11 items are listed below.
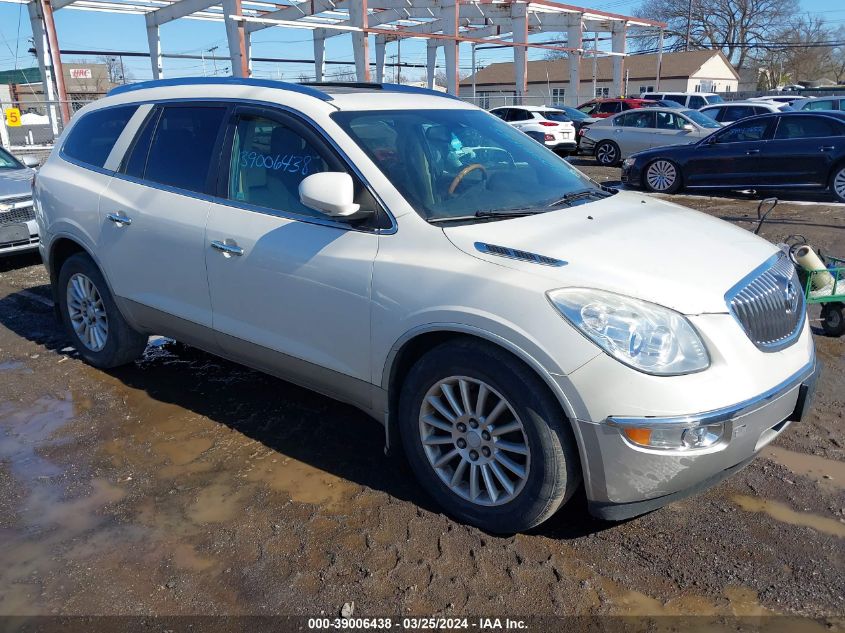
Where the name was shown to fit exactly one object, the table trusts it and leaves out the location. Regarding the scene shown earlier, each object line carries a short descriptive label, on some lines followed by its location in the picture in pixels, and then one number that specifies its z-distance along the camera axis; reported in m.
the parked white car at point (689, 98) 28.73
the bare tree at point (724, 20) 67.94
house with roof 56.53
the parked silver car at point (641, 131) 16.92
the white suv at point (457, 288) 2.67
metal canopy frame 23.41
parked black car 11.72
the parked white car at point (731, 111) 19.11
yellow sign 19.27
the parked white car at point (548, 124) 20.16
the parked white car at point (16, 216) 7.79
